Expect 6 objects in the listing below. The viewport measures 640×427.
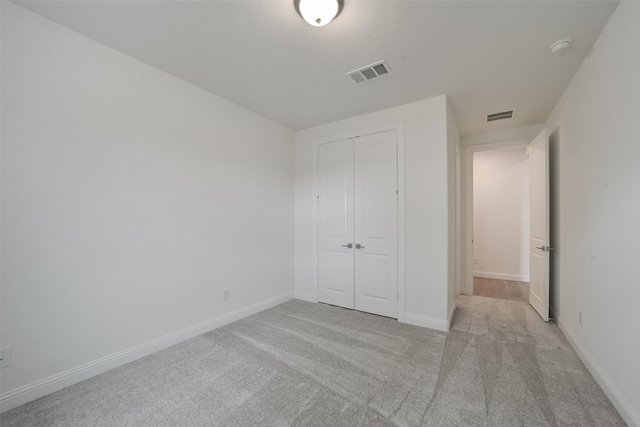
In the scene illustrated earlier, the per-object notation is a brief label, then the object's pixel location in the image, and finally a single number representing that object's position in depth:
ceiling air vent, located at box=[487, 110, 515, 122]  3.31
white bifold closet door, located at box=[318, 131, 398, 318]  3.22
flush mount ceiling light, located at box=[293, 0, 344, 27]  1.61
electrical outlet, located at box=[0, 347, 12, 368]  1.62
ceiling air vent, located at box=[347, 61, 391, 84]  2.35
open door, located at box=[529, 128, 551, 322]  3.08
